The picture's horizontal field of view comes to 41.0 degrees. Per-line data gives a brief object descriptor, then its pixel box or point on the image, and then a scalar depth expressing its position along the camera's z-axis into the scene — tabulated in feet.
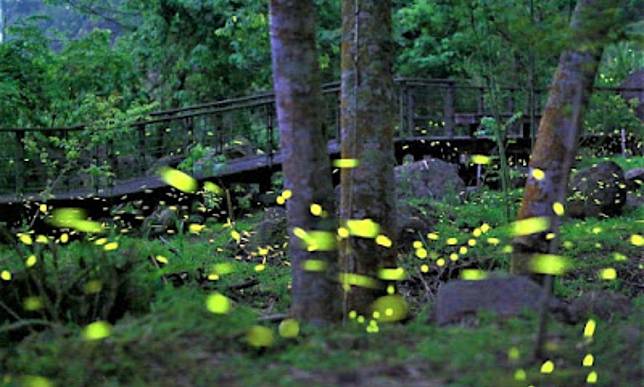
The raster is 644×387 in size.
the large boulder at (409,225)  37.15
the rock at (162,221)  44.04
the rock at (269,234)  38.93
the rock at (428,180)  51.37
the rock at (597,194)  44.83
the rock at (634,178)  54.44
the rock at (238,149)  55.62
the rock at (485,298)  15.98
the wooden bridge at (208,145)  46.73
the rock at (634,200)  47.13
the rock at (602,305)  20.54
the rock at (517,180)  52.90
